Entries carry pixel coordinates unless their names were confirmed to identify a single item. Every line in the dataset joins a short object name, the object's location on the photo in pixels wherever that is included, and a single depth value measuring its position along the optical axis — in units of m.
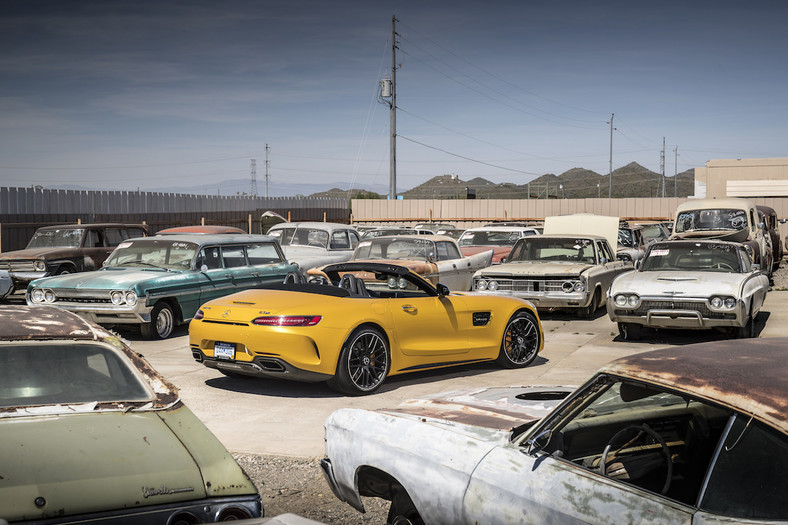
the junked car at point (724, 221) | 20.88
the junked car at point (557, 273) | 14.65
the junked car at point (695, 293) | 11.48
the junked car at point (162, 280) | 12.09
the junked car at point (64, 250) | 17.50
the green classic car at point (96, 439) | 3.33
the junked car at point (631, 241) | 20.59
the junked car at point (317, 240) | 18.38
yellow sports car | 8.25
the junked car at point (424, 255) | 15.65
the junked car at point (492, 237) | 21.06
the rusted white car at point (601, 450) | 2.93
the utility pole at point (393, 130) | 45.22
